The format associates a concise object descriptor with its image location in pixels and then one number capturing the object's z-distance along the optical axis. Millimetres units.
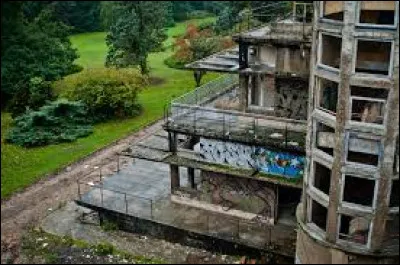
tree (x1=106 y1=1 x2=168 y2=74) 54281
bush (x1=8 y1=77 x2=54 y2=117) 46469
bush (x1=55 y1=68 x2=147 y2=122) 47062
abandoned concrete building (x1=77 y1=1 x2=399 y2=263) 20969
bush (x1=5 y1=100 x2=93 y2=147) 43281
